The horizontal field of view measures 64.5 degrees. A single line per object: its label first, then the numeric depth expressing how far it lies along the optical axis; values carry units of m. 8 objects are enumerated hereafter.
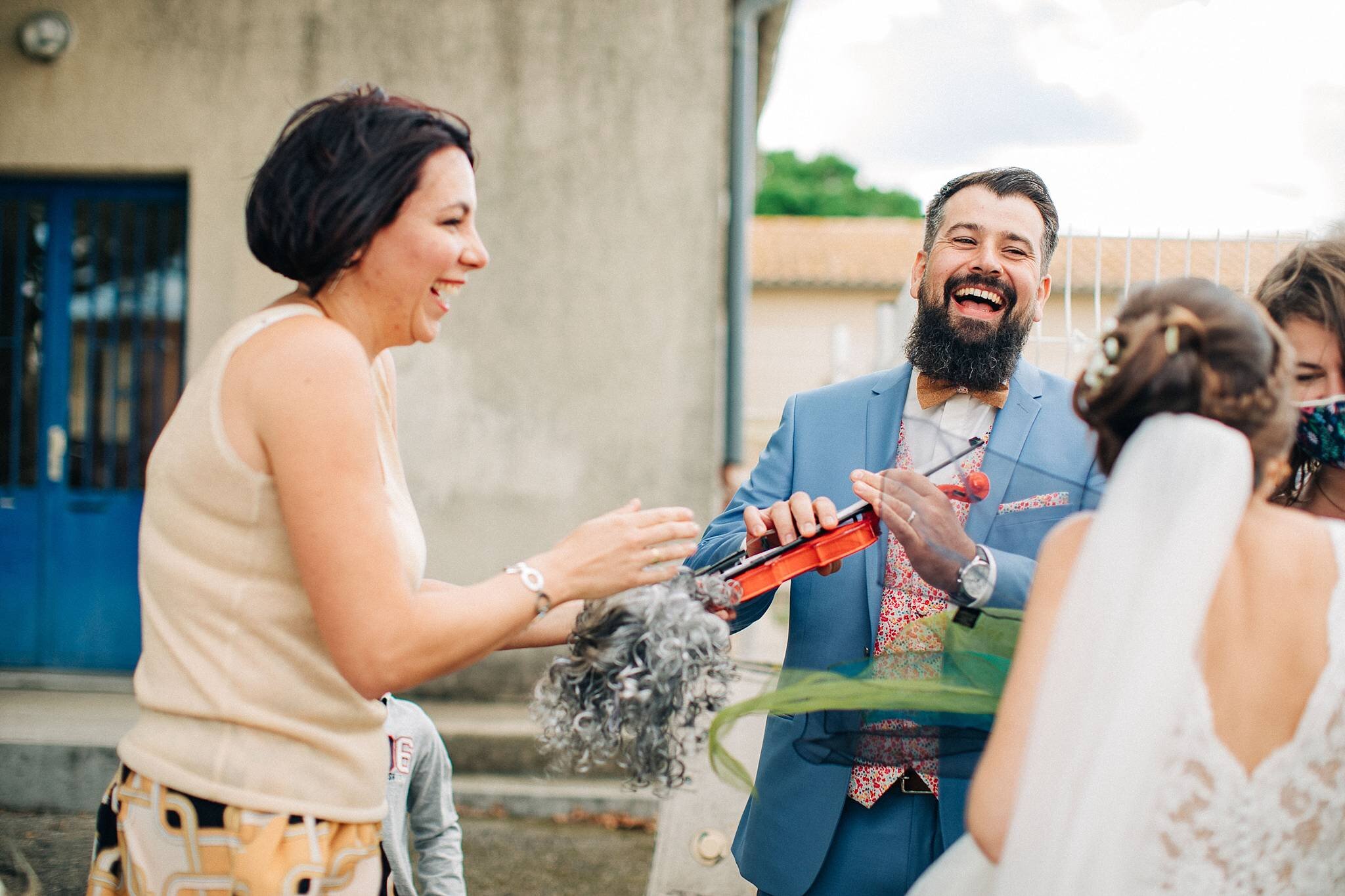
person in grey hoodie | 2.78
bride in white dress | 1.44
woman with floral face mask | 2.02
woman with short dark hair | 1.55
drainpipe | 5.99
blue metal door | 5.86
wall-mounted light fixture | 5.54
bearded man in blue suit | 2.10
